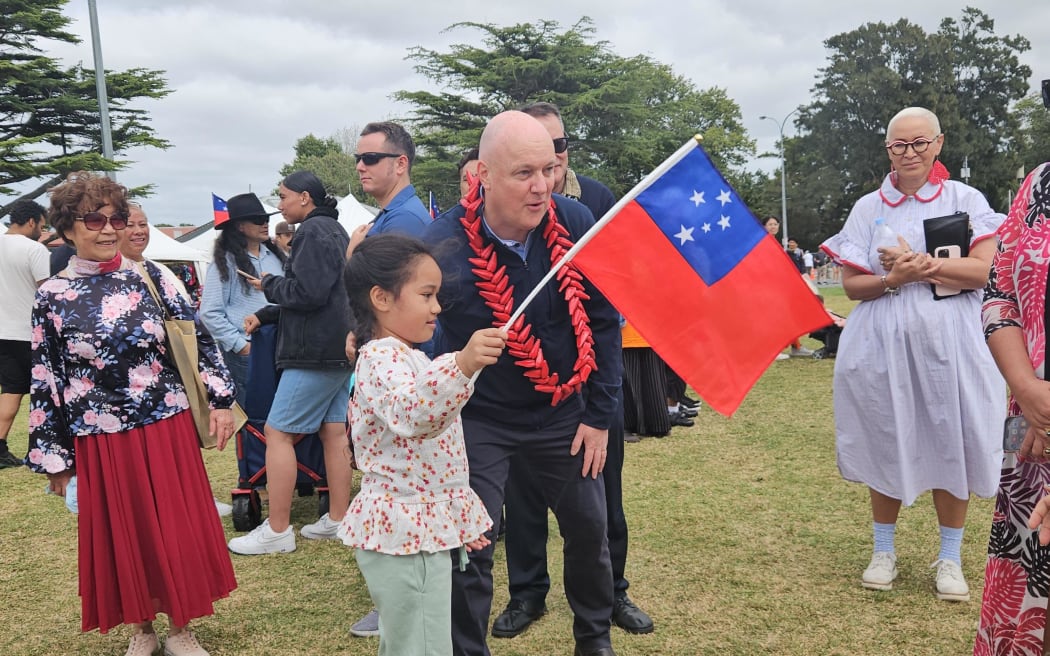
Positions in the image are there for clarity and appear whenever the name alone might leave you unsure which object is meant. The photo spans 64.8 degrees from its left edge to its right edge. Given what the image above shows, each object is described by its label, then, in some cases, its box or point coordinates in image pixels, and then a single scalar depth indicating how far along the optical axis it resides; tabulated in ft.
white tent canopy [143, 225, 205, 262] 57.62
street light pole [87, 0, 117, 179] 62.28
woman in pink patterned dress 7.33
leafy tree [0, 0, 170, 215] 90.12
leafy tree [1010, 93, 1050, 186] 172.65
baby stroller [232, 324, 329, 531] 19.01
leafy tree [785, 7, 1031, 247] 174.60
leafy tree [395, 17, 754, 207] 139.64
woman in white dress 12.90
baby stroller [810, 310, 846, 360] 40.55
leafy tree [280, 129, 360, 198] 237.29
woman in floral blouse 11.20
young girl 7.77
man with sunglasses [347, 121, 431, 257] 13.41
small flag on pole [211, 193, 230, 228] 19.21
